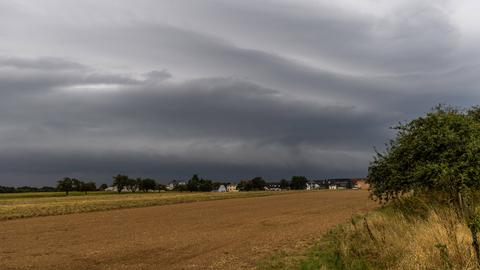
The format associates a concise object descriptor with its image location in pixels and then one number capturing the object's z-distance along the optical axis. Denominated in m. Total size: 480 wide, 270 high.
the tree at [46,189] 191.10
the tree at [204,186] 198.12
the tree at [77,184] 166.35
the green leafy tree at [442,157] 11.60
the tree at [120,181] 185.50
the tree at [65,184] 162.00
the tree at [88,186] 170.40
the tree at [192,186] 197.00
